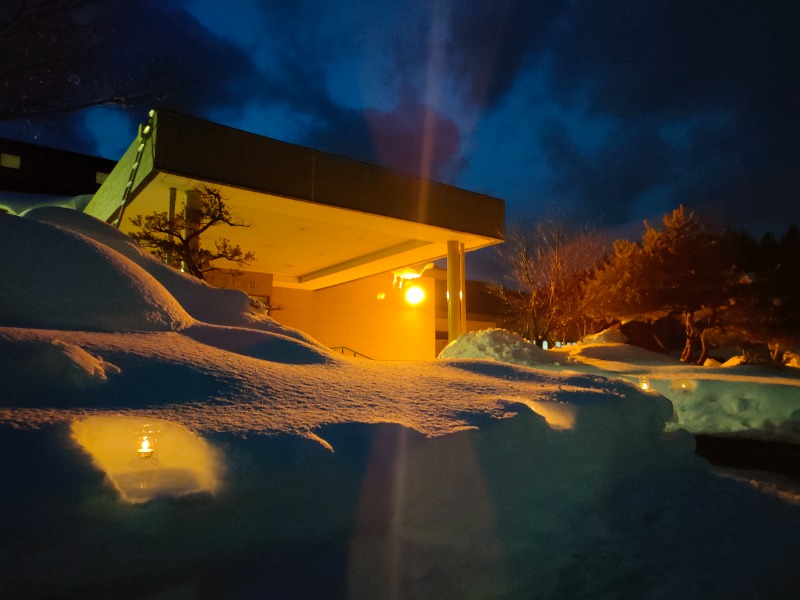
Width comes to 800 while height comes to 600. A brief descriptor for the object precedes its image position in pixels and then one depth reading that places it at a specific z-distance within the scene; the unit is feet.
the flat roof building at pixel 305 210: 28.58
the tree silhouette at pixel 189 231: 27.48
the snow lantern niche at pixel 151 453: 7.79
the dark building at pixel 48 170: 73.61
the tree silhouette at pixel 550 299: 56.39
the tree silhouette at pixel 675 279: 48.42
